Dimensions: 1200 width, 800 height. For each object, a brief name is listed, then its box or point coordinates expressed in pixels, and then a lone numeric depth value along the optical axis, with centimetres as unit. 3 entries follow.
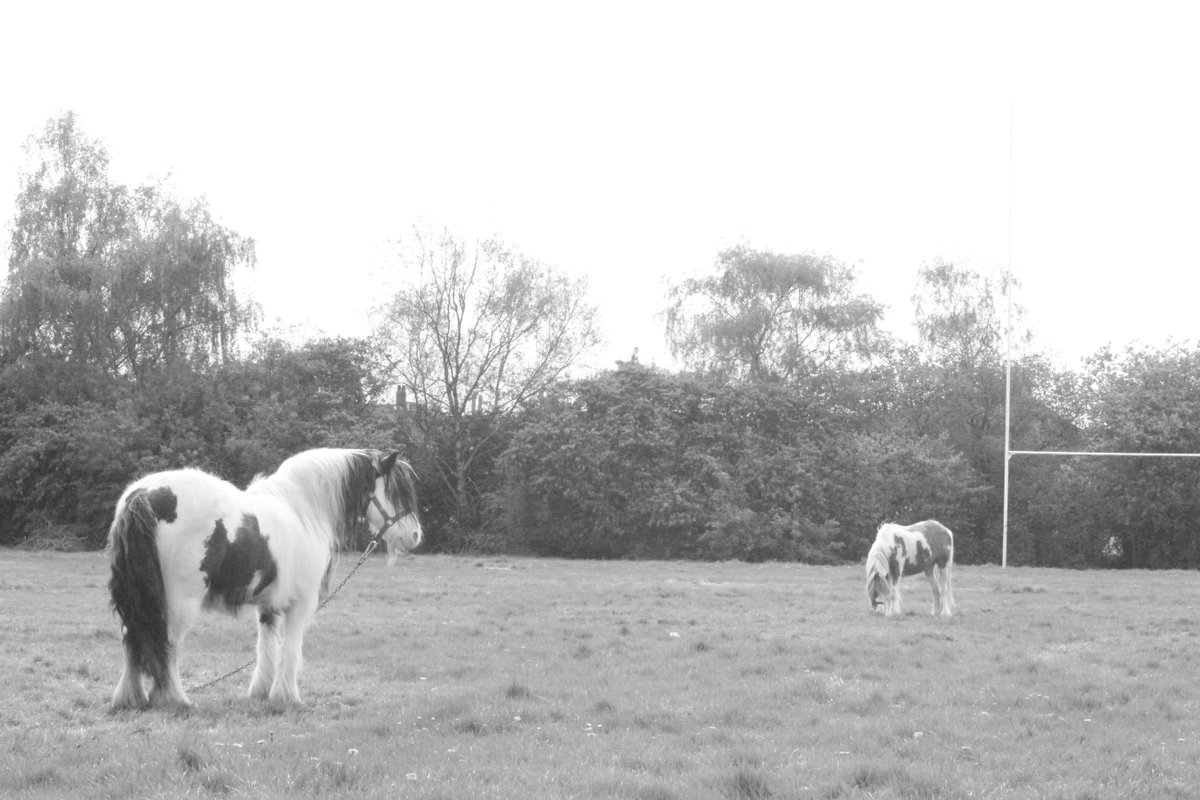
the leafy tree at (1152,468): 4050
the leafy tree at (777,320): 5081
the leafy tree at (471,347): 4606
